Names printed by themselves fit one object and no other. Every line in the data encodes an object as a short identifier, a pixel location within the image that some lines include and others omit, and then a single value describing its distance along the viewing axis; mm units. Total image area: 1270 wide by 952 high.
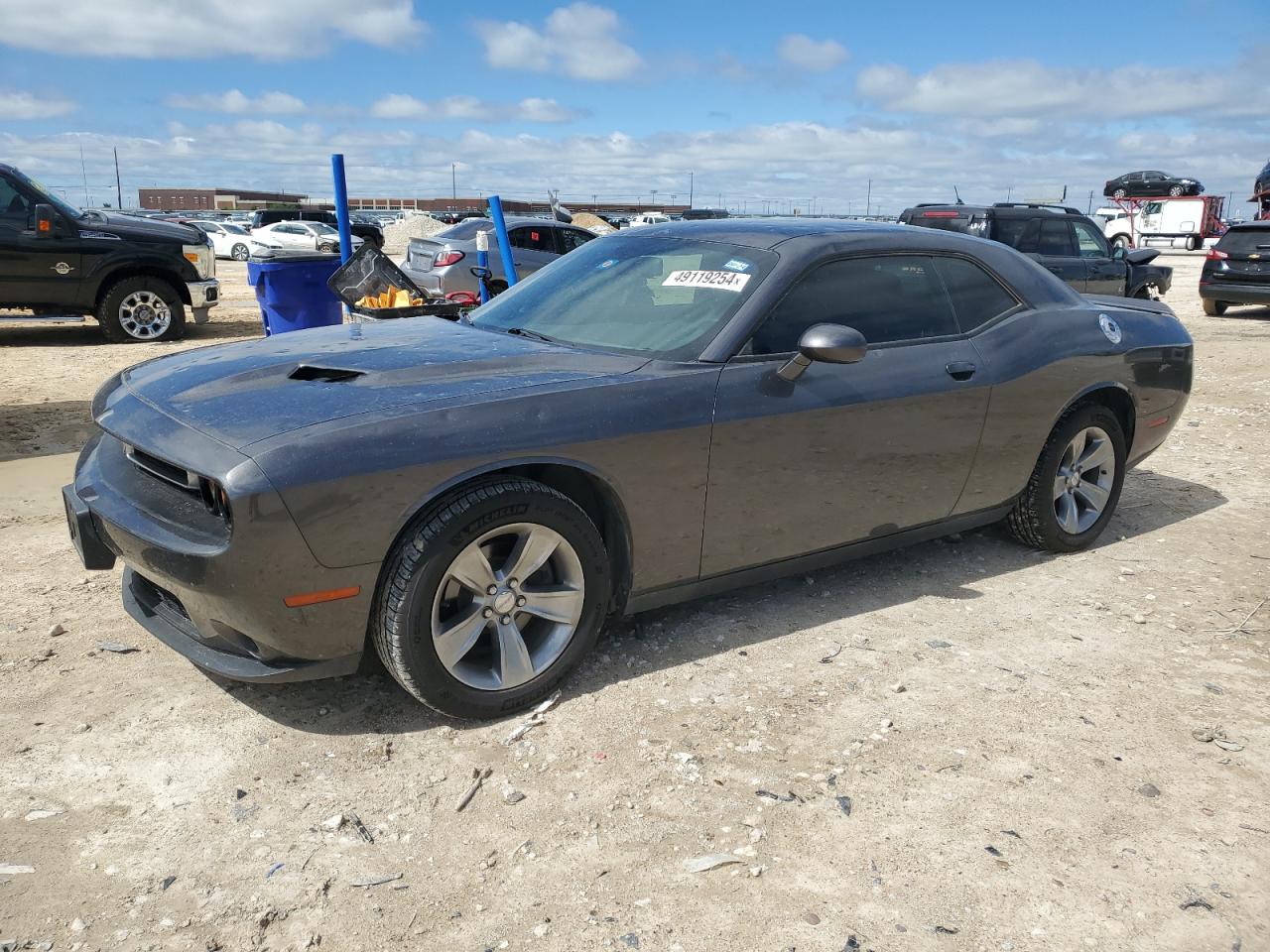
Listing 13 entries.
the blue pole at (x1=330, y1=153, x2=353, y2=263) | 7512
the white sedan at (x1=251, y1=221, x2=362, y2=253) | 33906
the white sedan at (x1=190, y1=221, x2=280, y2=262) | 34312
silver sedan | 13273
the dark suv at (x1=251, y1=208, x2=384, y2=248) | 43156
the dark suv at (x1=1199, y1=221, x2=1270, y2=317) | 16016
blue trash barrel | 8016
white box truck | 44562
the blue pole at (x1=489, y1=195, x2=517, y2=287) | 8219
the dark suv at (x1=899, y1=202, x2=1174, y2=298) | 12414
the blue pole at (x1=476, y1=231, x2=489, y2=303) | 8523
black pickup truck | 10641
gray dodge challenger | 2840
